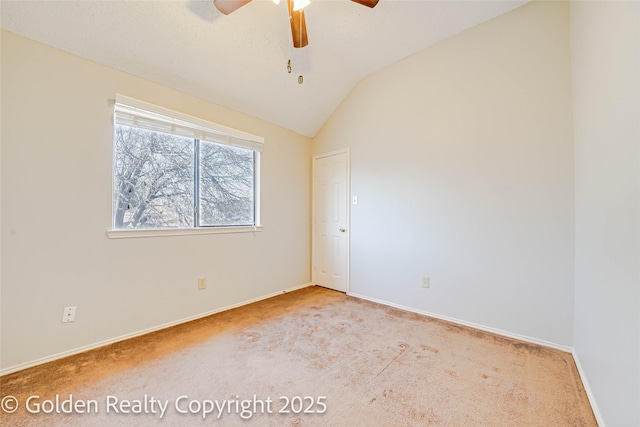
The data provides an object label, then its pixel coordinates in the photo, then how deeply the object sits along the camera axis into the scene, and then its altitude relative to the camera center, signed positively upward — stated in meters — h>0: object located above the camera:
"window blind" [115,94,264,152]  2.22 +0.92
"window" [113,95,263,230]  2.29 +0.47
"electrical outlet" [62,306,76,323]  1.96 -0.78
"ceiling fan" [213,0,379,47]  1.66 +1.40
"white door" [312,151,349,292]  3.63 -0.10
